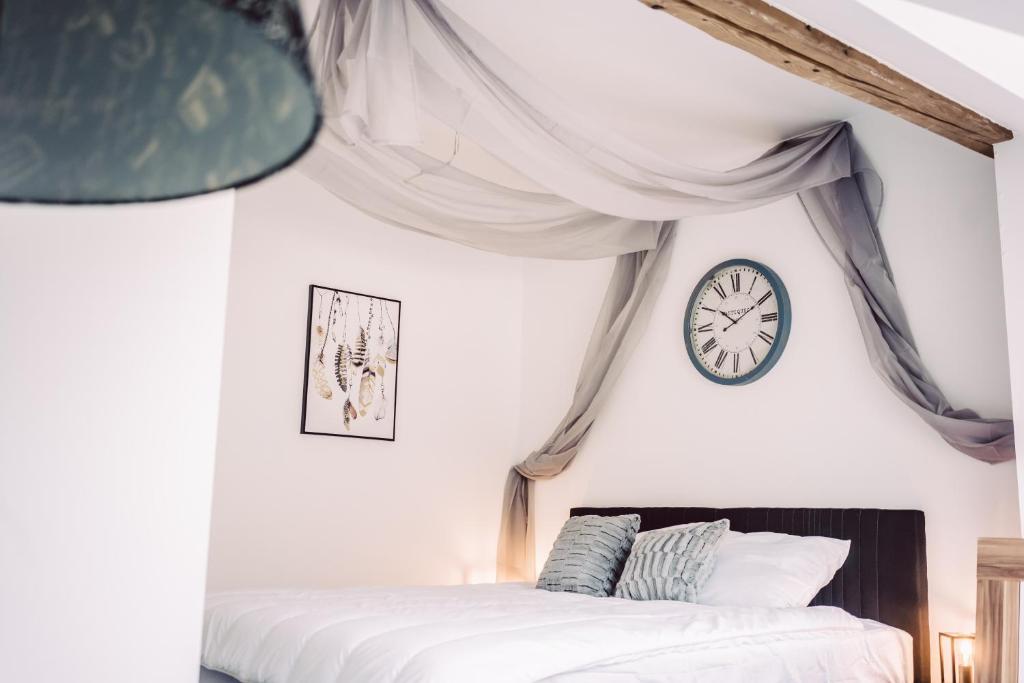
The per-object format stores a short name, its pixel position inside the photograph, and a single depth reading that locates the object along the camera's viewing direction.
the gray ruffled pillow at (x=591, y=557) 3.69
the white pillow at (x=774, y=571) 3.21
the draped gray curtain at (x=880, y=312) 3.16
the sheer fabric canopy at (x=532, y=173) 2.21
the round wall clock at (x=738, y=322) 3.99
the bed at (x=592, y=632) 2.30
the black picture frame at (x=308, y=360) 4.43
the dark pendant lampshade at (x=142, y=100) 0.68
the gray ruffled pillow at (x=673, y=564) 3.37
